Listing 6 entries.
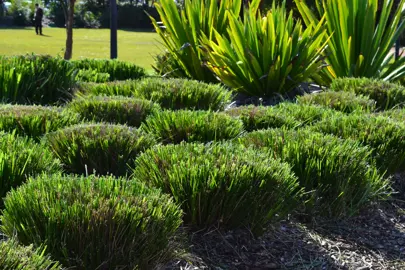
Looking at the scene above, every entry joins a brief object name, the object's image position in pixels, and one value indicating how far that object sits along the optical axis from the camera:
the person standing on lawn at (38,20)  34.78
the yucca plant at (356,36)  8.84
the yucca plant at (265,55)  7.79
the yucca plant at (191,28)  8.84
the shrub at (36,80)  6.87
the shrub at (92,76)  8.41
